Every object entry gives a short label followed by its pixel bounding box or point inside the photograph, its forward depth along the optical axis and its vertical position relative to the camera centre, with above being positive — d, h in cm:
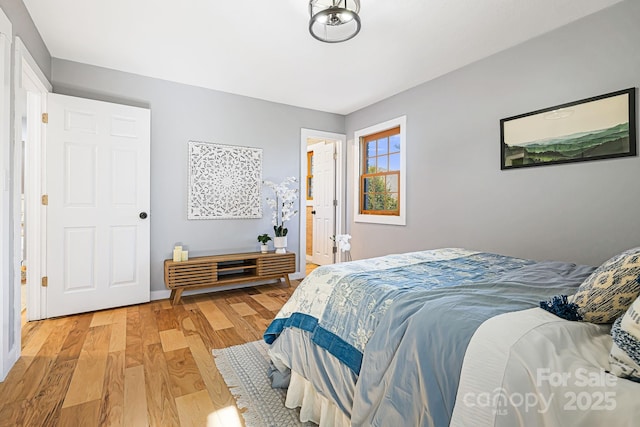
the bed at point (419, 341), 82 -42
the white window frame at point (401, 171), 377 +58
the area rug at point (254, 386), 151 -100
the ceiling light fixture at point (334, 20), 200 +132
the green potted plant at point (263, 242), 395 -37
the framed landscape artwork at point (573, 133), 212 +63
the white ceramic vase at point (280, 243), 395 -38
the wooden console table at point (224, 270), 326 -65
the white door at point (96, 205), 288 +8
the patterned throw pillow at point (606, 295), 91 -25
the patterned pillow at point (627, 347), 70 -32
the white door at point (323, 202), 500 +20
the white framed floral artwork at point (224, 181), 365 +40
